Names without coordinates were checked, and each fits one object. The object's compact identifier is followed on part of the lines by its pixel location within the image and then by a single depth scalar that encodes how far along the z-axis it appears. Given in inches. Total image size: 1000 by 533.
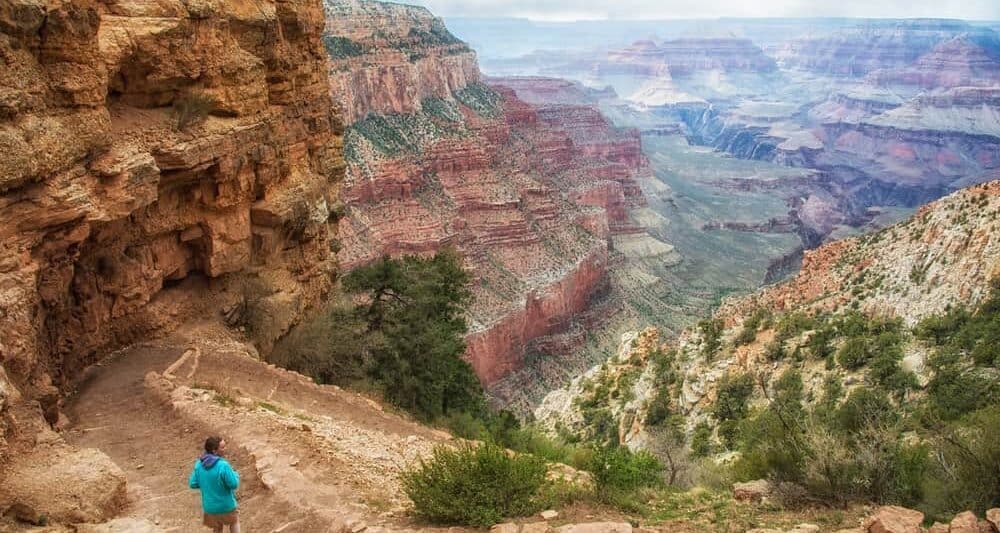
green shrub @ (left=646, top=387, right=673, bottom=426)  912.3
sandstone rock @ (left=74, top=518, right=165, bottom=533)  333.7
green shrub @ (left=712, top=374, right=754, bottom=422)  831.7
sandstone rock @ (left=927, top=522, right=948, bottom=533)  334.4
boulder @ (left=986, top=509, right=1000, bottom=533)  329.4
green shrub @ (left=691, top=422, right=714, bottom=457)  791.1
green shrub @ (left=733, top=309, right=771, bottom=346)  983.0
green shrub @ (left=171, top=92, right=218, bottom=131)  598.5
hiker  325.4
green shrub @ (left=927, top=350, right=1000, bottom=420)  614.5
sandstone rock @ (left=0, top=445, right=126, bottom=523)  327.6
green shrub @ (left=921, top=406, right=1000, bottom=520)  403.2
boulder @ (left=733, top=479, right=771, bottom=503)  454.0
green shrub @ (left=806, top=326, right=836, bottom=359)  848.9
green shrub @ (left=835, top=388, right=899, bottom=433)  601.3
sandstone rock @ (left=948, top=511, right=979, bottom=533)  331.0
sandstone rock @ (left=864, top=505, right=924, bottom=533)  343.3
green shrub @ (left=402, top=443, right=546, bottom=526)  366.3
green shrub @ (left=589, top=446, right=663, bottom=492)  434.6
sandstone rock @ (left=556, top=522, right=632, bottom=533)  343.9
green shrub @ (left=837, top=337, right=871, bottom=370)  787.4
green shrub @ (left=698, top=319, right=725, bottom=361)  1018.7
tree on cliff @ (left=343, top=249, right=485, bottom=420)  902.4
